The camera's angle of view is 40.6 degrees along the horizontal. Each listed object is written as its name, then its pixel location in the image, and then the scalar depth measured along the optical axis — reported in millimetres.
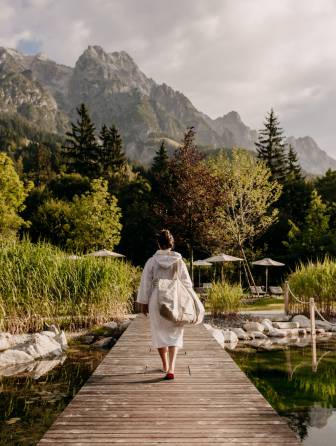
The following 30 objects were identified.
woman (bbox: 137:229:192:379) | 5523
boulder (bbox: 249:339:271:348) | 11789
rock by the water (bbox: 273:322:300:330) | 13872
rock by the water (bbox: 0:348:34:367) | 9266
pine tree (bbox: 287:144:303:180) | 45781
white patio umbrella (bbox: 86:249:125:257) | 21619
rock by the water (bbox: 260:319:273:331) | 13547
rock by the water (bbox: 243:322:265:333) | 13312
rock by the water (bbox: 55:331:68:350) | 10688
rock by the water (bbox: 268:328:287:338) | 13062
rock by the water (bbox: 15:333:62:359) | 9727
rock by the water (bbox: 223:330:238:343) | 12000
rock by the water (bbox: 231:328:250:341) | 12641
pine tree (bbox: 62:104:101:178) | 49281
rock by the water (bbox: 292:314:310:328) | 14180
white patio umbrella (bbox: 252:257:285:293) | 24166
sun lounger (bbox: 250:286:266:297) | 23031
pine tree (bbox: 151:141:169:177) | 42678
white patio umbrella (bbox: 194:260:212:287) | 24828
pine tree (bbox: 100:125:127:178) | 50750
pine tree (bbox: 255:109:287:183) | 45844
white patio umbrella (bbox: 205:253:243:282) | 22808
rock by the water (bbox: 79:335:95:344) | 11552
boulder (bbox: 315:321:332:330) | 13759
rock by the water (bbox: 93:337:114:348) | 11103
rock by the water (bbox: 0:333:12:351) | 10126
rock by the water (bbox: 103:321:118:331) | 12131
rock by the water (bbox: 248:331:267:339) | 12859
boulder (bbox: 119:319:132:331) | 12233
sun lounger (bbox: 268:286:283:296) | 23859
